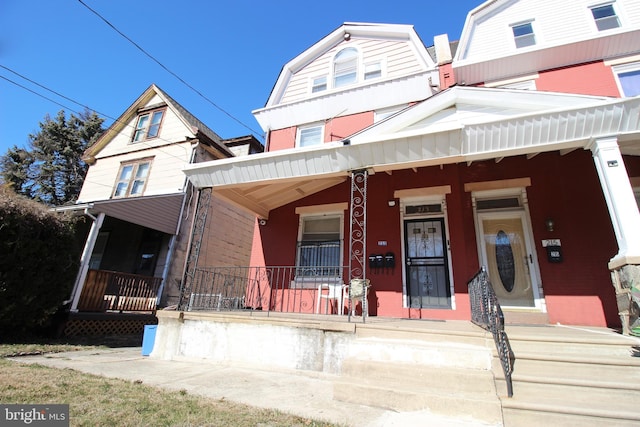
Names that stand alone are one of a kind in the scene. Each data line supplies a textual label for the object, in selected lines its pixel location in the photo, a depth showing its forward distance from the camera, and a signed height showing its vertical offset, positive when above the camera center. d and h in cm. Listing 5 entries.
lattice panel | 773 -79
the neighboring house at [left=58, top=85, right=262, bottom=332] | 877 +307
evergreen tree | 2234 +976
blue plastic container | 571 -74
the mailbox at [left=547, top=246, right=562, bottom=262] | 558 +120
